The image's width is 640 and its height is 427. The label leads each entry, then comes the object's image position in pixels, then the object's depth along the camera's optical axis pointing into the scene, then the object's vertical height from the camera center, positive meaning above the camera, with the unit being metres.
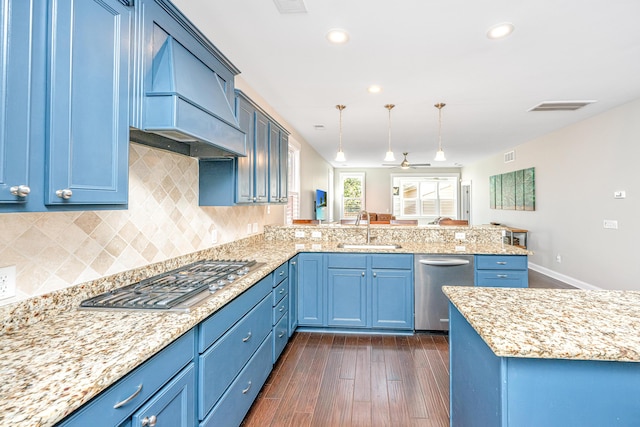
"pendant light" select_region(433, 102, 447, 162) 3.95 +1.46
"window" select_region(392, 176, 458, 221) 11.01 +0.81
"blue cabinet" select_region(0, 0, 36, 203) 0.83 +0.34
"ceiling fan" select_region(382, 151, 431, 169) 9.66 +1.70
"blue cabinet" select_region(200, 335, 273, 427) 1.52 -1.01
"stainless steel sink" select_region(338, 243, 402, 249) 3.43 -0.33
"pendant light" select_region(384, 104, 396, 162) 3.99 +0.84
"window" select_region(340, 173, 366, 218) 11.12 +0.88
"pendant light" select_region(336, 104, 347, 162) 4.04 +1.46
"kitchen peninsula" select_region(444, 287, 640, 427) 0.98 -0.51
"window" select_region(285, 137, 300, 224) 5.14 +0.62
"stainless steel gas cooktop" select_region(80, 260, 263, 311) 1.36 -0.38
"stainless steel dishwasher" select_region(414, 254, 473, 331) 3.04 -0.64
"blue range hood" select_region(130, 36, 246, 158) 1.36 +0.55
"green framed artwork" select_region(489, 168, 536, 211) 6.22 +0.63
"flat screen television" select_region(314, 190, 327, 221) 6.95 +0.32
